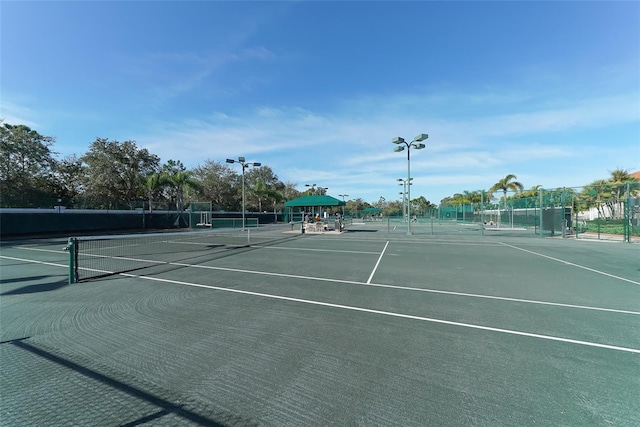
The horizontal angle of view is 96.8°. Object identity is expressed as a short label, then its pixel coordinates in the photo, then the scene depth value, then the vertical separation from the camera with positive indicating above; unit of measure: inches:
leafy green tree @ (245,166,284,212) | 2226.3 +321.8
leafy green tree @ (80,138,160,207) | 1433.3 +247.3
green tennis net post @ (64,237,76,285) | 304.8 -45.9
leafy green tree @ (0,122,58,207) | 1185.4 +248.5
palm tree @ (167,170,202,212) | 1581.0 +190.0
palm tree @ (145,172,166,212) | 1481.3 +181.2
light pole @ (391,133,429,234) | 902.4 +217.7
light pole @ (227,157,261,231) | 952.3 +180.7
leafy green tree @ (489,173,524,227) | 1962.4 +188.8
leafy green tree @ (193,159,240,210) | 2058.3 +231.0
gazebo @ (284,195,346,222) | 1128.2 +50.6
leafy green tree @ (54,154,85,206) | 1494.8 +208.0
